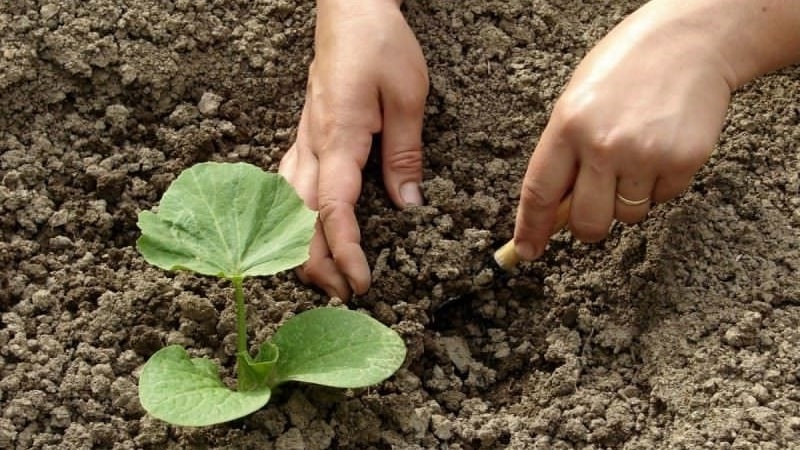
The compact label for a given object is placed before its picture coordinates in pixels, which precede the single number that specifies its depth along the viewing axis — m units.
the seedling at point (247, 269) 0.89
